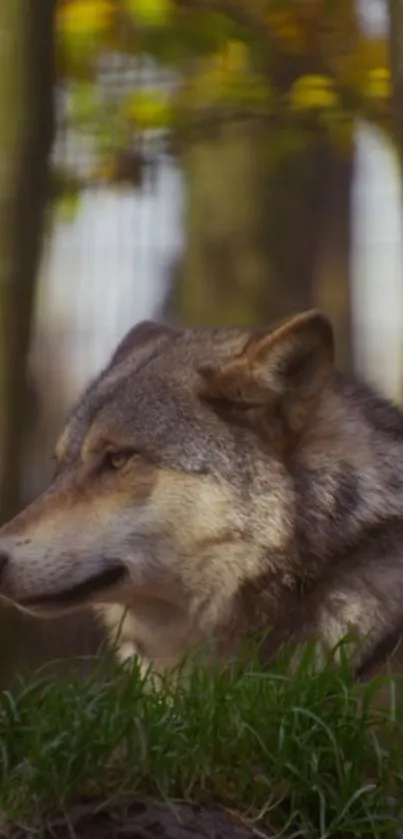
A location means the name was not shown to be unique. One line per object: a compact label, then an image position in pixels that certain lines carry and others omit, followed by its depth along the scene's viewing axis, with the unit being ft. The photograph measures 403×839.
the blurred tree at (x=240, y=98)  57.36
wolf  30.96
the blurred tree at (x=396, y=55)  41.29
